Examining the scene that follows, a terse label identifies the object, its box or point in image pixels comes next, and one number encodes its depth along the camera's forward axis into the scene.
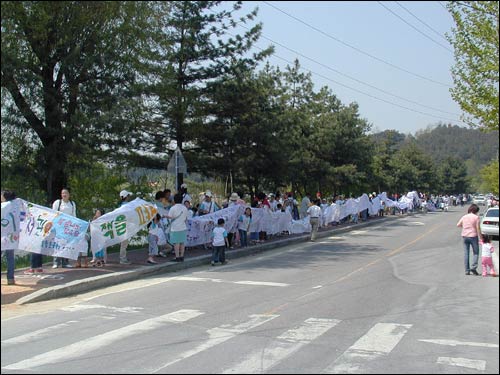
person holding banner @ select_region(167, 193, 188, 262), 15.10
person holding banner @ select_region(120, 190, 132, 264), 14.68
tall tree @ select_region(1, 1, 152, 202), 12.30
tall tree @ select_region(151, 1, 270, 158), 22.84
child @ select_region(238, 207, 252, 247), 19.59
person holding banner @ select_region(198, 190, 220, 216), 19.12
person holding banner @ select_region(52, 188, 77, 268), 13.23
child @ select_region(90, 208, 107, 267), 14.19
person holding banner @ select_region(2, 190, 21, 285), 10.11
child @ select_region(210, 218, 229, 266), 15.52
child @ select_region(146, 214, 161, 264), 15.38
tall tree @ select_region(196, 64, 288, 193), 24.50
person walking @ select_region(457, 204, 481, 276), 9.21
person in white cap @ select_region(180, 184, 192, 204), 17.79
